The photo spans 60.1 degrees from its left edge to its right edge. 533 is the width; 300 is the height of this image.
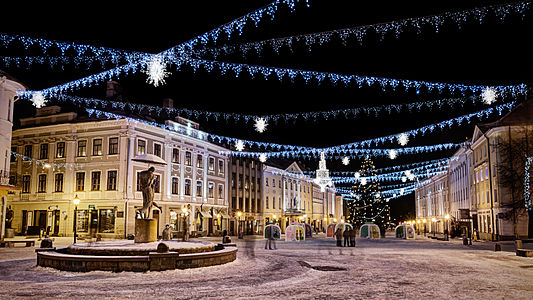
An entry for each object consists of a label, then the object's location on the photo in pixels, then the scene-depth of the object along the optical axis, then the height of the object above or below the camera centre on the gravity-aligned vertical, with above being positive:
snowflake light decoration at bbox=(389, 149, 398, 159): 33.47 +3.82
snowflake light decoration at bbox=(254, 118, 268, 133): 23.43 +4.14
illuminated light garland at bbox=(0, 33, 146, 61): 15.33 +5.33
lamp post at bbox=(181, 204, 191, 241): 35.97 -2.06
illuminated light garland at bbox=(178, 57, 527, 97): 17.19 +4.98
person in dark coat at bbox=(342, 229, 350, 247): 32.81 -2.03
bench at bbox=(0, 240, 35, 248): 27.67 -2.21
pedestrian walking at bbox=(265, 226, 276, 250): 28.97 -2.16
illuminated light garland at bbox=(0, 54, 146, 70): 16.44 +5.51
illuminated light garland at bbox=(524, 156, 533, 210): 36.00 +1.57
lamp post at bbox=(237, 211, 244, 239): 57.84 -1.92
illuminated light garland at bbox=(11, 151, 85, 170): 41.80 +3.84
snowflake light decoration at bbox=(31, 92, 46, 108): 22.66 +5.40
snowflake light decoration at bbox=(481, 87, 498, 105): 18.80 +4.51
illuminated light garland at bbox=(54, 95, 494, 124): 22.32 +5.28
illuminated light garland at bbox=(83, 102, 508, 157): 23.98 +4.38
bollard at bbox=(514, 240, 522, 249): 24.17 -2.07
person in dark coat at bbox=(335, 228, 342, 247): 32.12 -2.20
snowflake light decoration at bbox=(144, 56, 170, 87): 15.88 +5.11
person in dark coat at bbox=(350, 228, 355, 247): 32.37 -2.26
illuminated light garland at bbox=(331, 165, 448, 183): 64.38 +4.93
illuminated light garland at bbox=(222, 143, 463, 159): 32.12 +4.53
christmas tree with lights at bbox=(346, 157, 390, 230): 74.31 +0.53
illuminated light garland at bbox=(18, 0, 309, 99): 13.15 +5.36
